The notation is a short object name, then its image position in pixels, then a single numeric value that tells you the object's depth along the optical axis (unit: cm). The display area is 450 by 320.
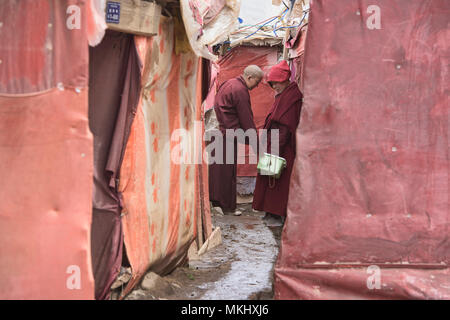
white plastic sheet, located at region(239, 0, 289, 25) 888
